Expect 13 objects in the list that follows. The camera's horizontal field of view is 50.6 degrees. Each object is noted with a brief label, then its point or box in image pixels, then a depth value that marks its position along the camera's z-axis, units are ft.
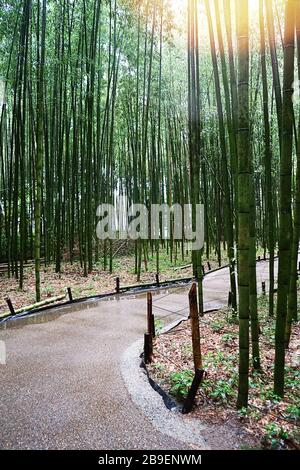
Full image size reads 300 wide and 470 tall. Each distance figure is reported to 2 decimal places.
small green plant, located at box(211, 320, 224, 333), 12.96
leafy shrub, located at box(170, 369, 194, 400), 7.70
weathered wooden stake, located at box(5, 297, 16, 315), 16.10
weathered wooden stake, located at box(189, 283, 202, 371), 7.38
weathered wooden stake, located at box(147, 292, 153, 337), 10.39
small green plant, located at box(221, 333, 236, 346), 11.26
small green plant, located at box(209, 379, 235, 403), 7.43
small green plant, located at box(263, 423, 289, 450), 5.81
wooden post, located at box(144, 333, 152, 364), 9.91
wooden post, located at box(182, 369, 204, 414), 7.08
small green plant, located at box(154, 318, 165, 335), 13.03
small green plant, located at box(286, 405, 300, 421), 6.49
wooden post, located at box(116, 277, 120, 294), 21.58
